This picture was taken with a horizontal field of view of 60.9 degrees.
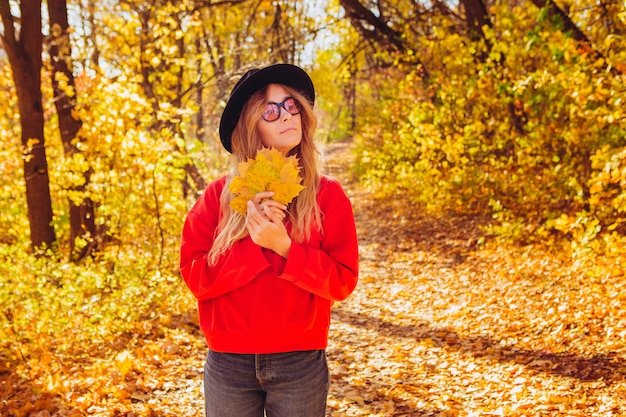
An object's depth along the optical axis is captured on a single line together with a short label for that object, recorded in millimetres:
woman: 1789
